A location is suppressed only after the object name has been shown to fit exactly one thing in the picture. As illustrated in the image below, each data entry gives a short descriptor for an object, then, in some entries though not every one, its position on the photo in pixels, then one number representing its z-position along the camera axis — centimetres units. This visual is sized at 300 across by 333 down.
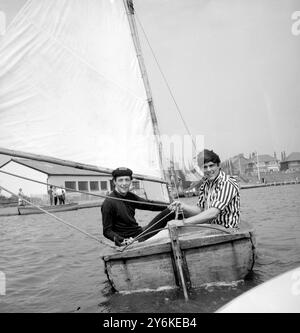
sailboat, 491
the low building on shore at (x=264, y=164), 10554
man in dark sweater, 582
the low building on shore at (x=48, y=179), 3544
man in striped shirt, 518
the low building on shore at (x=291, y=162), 10005
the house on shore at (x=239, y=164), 10260
